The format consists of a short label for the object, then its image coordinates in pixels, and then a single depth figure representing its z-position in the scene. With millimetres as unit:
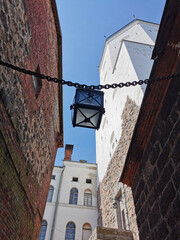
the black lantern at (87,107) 3205
